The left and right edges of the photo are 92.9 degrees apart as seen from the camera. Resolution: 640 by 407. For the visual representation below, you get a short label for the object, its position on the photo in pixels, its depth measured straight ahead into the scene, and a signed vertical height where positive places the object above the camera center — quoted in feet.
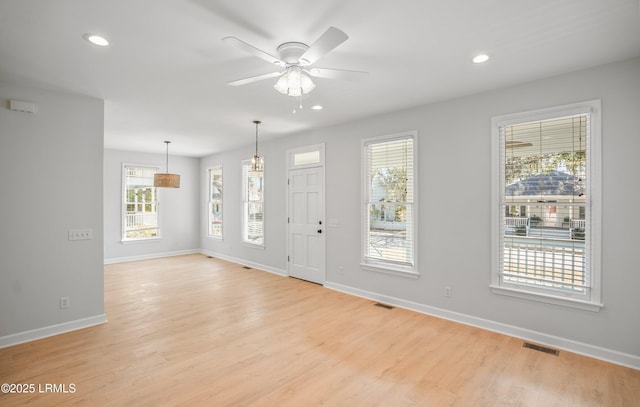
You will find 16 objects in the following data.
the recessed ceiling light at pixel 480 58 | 8.89 +4.33
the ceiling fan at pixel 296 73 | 7.94 +3.49
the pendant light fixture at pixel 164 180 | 21.74 +1.64
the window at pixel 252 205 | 22.34 -0.14
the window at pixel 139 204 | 24.58 -0.10
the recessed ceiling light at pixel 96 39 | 7.66 +4.22
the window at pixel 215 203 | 26.86 +0.01
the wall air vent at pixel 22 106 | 10.55 +3.39
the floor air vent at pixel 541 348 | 9.80 -4.75
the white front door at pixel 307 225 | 17.88 -1.31
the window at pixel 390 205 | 13.93 -0.06
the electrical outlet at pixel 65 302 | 11.51 -3.80
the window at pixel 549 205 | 9.68 -0.02
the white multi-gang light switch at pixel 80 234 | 11.78 -1.23
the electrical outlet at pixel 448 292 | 12.57 -3.64
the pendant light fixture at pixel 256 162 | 15.86 +2.17
